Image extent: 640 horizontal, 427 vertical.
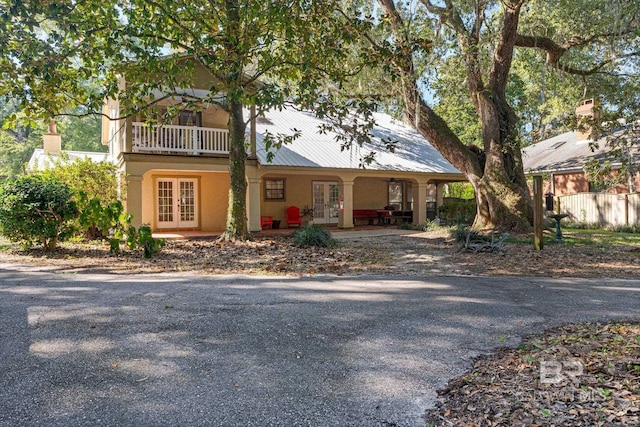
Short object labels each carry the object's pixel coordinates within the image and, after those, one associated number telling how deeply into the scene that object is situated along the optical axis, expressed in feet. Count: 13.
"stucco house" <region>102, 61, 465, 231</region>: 45.21
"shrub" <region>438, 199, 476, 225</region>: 64.61
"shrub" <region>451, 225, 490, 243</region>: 36.25
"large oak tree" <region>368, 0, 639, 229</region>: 41.60
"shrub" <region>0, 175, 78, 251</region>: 30.91
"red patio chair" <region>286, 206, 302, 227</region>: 58.75
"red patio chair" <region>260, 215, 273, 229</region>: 54.39
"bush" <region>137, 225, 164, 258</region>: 31.21
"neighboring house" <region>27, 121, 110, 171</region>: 72.98
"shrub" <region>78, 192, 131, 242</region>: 32.14
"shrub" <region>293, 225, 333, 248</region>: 37.50
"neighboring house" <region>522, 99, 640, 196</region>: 68.16
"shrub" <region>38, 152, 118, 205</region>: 39.32
